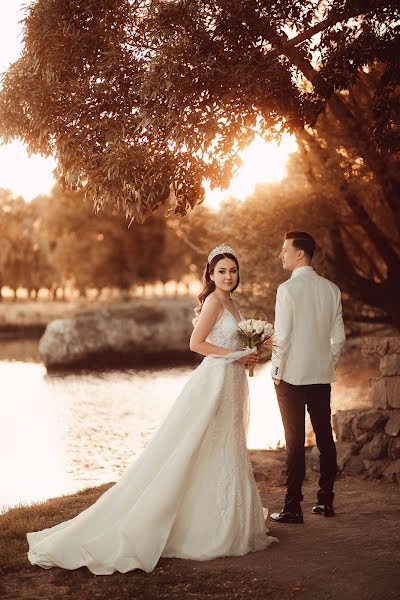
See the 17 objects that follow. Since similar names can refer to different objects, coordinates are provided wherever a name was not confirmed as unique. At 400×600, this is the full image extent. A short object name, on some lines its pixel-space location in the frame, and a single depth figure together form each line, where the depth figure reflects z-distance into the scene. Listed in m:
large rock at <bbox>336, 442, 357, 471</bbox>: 10.64
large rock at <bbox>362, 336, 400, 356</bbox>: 10.61
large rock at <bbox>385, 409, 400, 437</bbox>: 10.36
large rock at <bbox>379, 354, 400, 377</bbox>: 10.54
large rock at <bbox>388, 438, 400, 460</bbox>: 10.26
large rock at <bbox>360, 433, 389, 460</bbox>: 10.38
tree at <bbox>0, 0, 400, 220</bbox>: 9.59
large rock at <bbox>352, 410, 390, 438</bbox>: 10.62
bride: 6.56
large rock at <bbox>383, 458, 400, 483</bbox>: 9.97
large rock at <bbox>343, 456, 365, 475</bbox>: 10.49
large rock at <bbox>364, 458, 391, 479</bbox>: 10.23
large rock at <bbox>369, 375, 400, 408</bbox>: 10.50
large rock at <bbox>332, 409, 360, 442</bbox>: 10.90
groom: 7.41
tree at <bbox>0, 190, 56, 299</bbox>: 66.94
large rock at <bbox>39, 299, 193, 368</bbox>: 37.09
